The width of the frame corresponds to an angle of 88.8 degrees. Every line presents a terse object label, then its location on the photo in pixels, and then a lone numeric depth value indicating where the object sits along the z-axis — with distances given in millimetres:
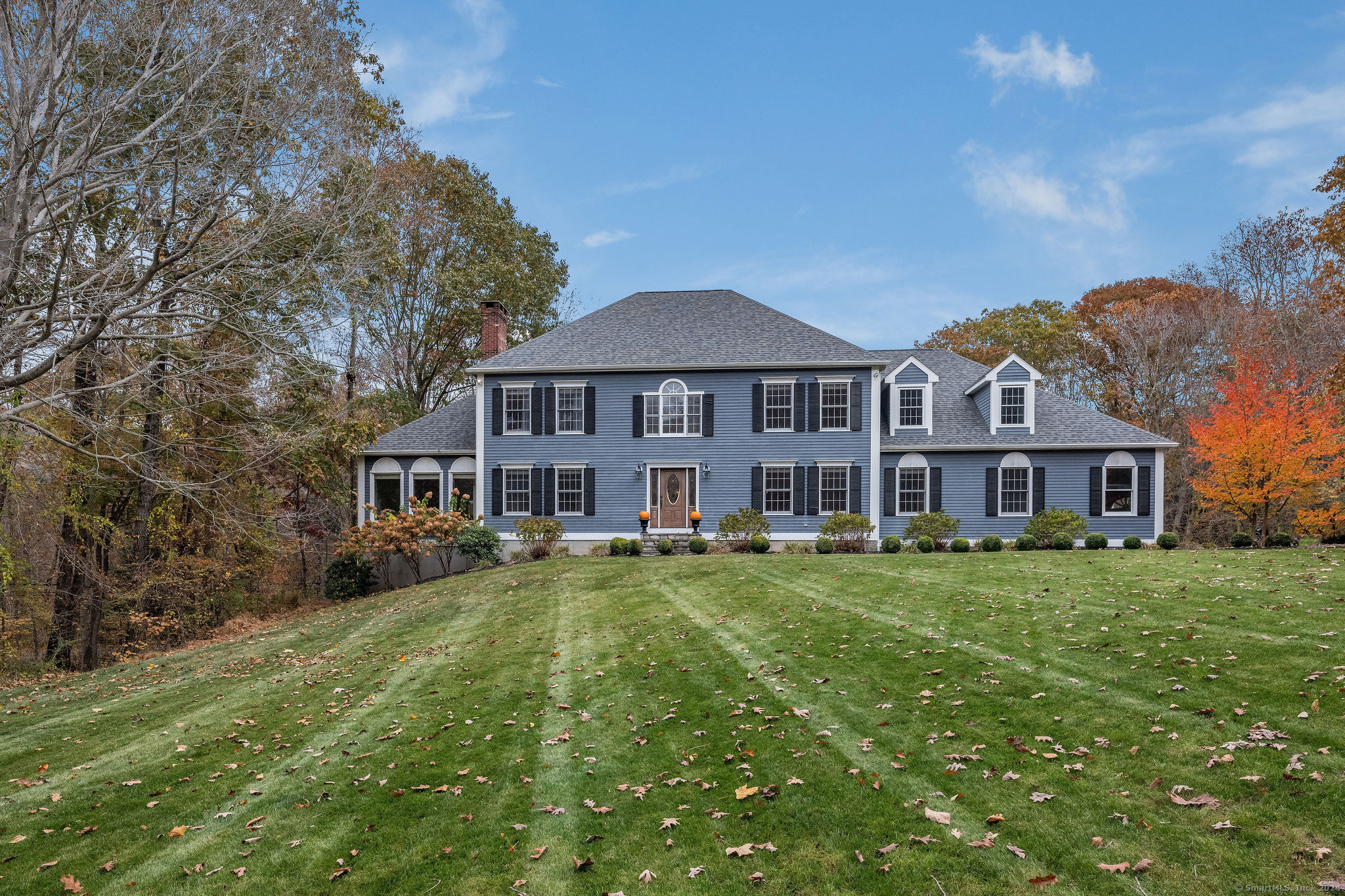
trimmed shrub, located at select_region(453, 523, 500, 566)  19516
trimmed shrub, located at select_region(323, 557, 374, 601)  20438
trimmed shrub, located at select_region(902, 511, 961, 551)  19703
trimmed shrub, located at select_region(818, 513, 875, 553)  19266
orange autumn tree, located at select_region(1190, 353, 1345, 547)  17406
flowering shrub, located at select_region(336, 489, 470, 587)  19125
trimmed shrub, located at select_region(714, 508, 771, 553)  19812
